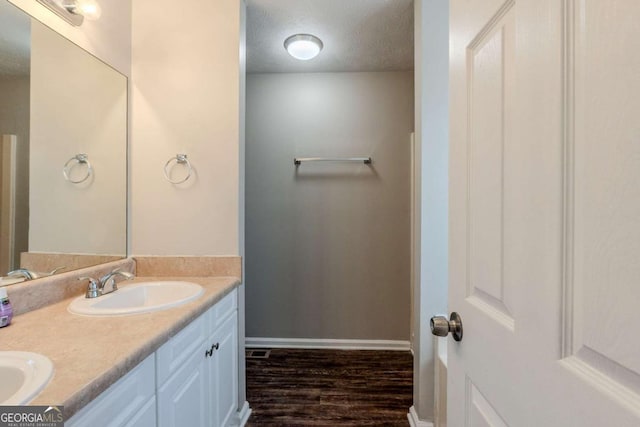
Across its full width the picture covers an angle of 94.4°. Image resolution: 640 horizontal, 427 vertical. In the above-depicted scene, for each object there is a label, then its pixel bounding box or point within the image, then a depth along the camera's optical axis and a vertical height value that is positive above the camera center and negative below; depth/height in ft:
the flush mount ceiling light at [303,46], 6.93 +3.97
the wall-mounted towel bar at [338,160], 8.55 +1.57
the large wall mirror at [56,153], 3.57 +0.86
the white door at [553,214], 1.13 +0.01
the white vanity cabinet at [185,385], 2.53 -1.91
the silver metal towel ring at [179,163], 5.69 +0.92
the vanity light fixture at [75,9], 4.10 +2.98
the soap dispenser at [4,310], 3.13 -1.05
